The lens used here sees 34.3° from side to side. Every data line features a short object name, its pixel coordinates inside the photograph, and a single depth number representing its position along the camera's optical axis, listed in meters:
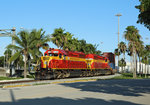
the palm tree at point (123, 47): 88.94
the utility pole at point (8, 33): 33.23
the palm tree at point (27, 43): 36.47
